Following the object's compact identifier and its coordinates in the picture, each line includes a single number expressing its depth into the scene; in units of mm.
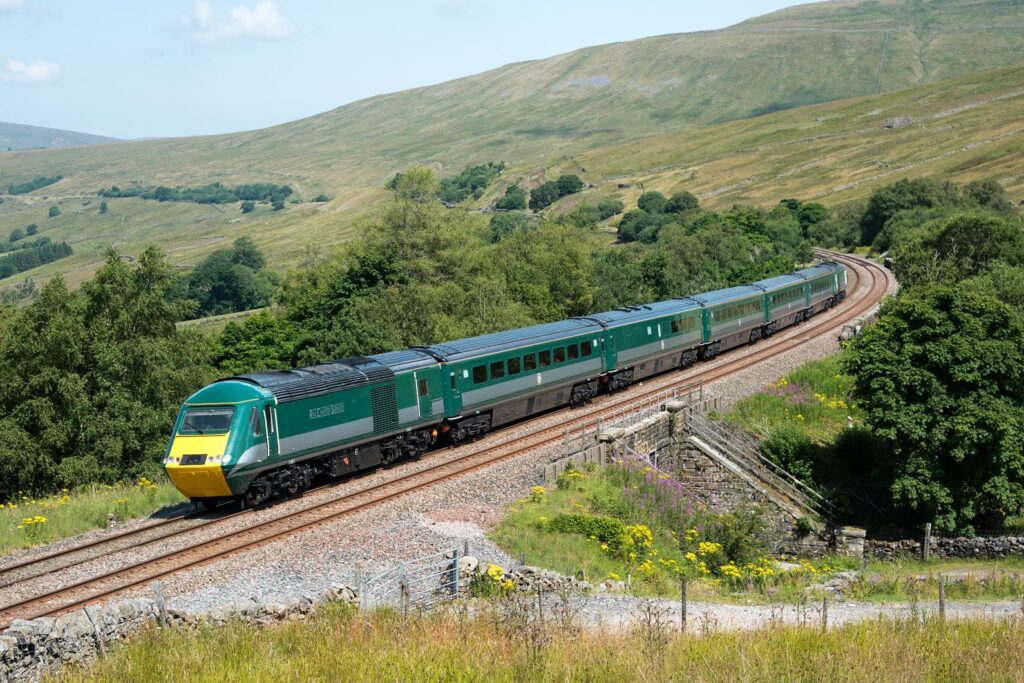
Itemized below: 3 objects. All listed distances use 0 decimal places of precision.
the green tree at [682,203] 190625
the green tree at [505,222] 160500
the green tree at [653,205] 194812
